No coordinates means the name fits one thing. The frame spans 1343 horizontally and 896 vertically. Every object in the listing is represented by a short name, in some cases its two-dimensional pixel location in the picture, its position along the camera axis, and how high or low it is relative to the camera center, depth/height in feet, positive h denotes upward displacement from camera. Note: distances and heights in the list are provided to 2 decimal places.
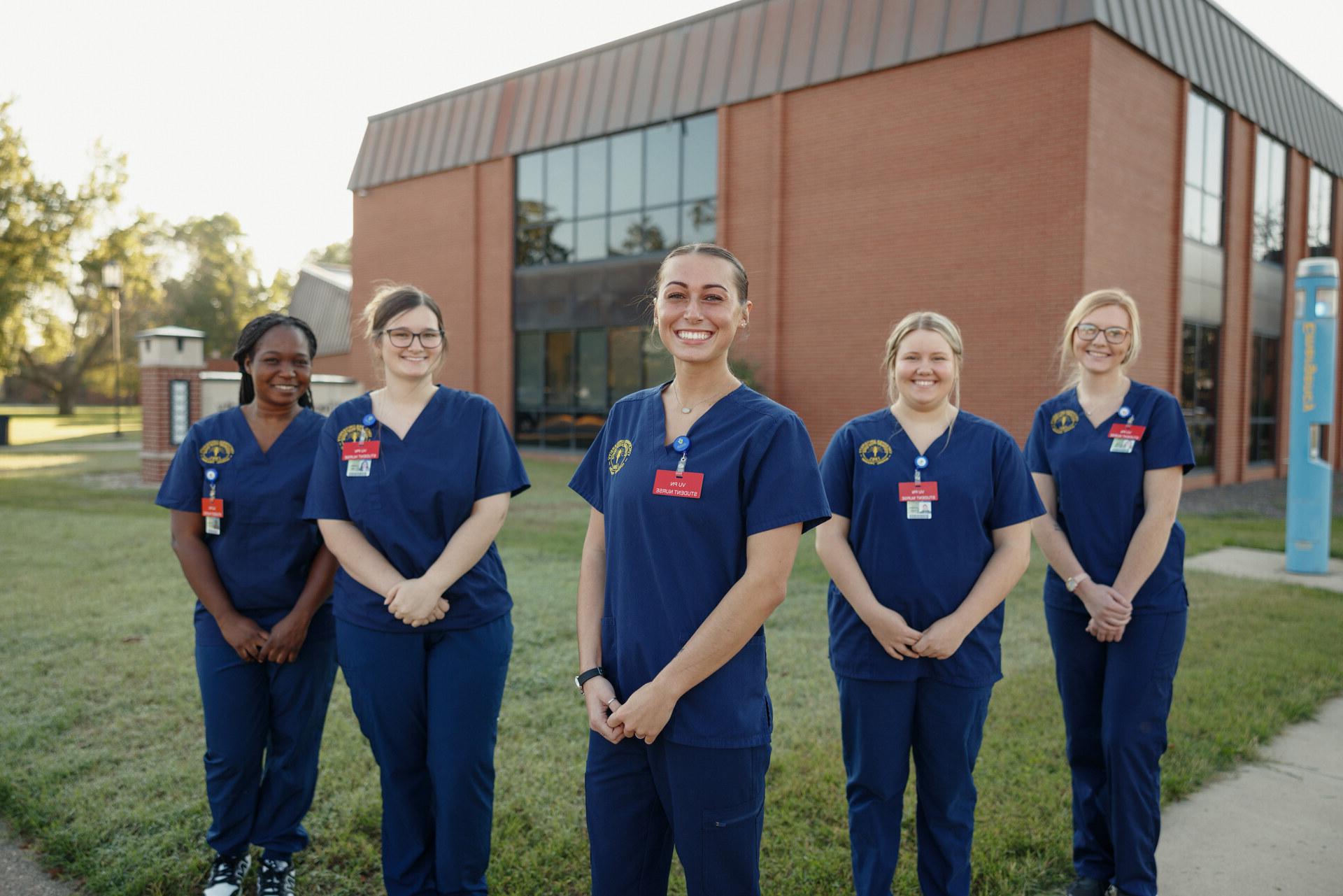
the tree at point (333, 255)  257.34 +41.15
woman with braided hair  10.36 -2.26
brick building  46.65 +12.88
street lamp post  100.68 +13.47
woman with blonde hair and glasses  10.05 -1.85
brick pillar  50.39 +1.00
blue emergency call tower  31.37 +1.14
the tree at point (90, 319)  124.98 +14.23
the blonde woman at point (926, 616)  9.18 -2.06
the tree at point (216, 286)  178.70 +23.40
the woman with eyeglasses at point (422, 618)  9.39 -2.18
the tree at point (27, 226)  102.63 +20.16
